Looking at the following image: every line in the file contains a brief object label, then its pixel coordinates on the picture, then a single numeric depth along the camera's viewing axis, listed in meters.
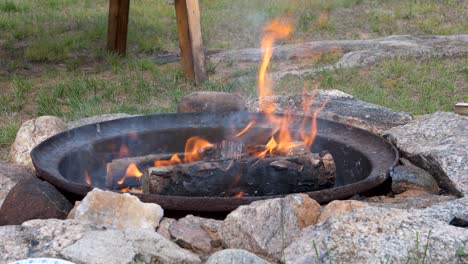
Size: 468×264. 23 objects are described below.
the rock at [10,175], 3.33
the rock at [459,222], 2.68
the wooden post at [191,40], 5.96
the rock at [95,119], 4.21
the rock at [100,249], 2.39
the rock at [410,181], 3.21
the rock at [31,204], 2.96
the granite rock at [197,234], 2.68
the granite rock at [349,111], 4.01
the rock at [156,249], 2.47
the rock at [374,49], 6.99
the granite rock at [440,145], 3.17
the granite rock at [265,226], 2.59
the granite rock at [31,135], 3.74
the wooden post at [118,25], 7.20
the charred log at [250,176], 3.07
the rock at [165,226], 2.76
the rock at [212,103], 4.28
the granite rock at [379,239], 2.40
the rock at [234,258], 2.32
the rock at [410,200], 2.99
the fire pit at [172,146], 3.12
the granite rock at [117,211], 2.77
